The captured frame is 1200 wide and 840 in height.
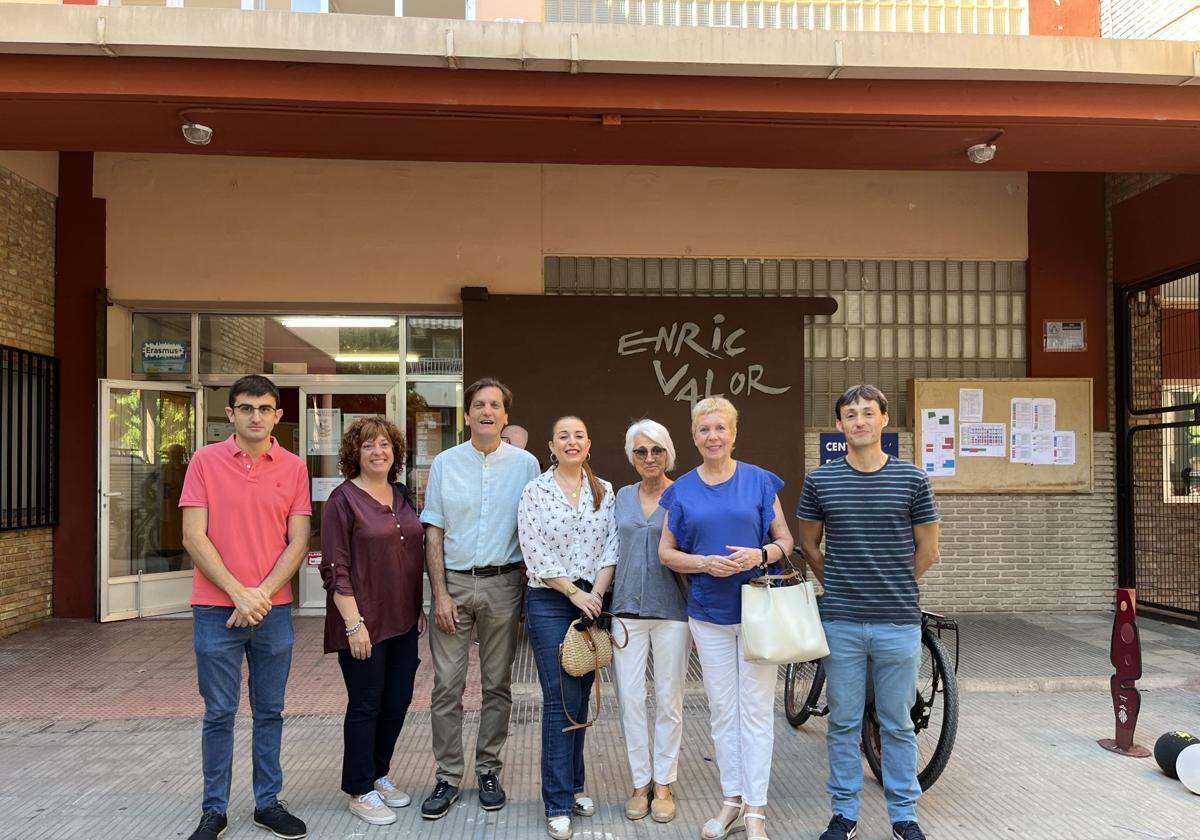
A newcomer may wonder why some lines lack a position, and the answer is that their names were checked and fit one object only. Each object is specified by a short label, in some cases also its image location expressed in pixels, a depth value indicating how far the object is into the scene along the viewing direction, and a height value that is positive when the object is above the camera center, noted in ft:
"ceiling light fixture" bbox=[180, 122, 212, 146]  21.30 +7.30
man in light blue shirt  13.51 -2.22
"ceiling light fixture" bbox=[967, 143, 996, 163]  22.80 +7.09
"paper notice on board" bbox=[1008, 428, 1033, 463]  28.55 -0.65
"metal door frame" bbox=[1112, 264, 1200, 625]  28.66 -0.05
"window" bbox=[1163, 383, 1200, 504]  27.35 -0.85
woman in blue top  12.48 -2.04
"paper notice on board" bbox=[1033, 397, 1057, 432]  28.63 +0.43
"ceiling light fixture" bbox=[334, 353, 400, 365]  29.12 +2.47
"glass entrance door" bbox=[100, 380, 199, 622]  26.96 -1.86
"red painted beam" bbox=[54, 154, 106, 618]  27.25 +2.23
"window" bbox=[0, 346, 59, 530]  25.05 -0.07
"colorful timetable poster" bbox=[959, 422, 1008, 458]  28.55 -0.25
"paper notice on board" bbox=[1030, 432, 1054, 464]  28.60 -0.60
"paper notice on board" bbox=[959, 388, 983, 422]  28.55 +0.51
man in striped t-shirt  12.35 -2.40
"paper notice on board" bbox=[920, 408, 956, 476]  28.50 -0.34
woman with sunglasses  13.14 -2.99
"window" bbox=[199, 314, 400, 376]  29.12 +2.98
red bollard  15.96 -4.52
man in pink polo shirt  12.40 -2.06
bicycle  13.71 -4.83
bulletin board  28.48 -0.21
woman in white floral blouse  12.91 -2.08
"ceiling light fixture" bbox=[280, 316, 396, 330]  29.17 +3.68
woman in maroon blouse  12.96 -2.41
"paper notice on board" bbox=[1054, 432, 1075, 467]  28.66 -0.74
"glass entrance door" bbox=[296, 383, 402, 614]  28.91 +0.63
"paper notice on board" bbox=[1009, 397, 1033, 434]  28.60 +0.40
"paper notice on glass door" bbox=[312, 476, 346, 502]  28.73 -1.70
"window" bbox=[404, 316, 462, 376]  29.04 +2.81
